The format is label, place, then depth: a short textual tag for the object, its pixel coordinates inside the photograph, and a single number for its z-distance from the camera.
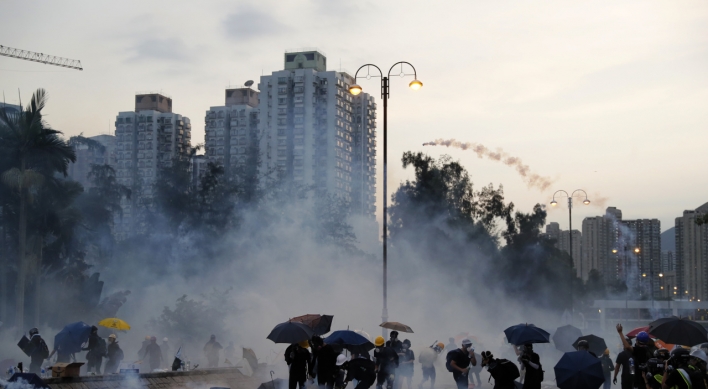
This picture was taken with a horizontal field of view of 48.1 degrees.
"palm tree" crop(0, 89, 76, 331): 31.56
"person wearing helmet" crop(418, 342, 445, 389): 19.48
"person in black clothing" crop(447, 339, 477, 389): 15.40
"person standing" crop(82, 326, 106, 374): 19.28
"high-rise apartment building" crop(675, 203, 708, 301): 137.62
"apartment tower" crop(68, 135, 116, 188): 122.31
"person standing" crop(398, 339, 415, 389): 18.10
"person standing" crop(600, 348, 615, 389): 17.84
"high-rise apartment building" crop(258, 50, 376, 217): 125.19
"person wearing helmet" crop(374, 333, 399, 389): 15.90
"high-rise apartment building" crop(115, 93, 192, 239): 142.50
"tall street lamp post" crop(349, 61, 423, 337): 22.80
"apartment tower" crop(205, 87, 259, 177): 136.75
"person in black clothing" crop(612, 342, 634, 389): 13.93
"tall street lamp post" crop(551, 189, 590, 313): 44.22
